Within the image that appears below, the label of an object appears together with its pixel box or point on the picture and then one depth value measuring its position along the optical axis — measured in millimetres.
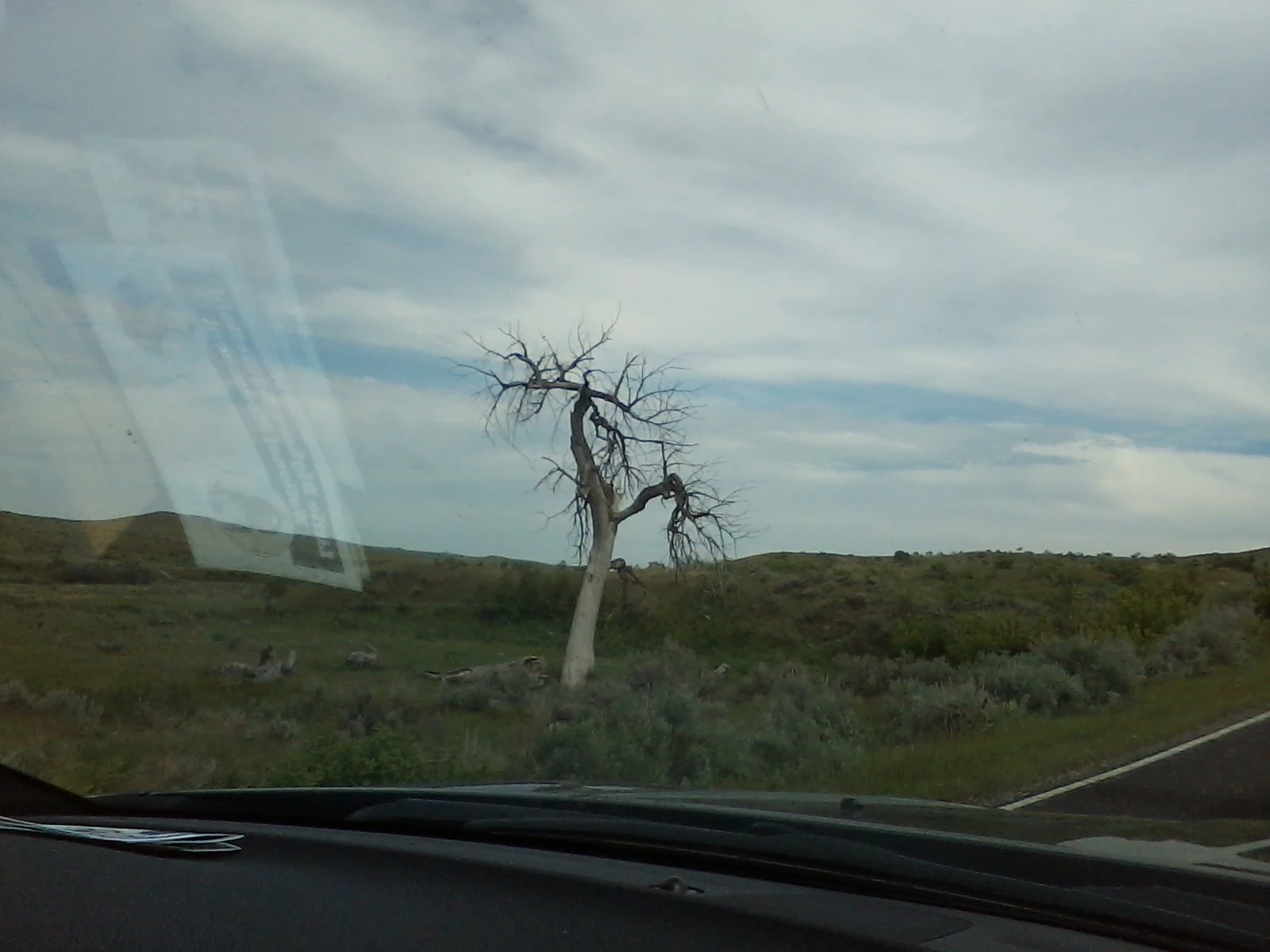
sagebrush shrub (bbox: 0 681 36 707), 12883
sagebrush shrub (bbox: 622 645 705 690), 16344
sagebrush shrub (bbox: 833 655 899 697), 17875
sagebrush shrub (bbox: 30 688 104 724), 12711
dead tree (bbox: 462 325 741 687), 17859
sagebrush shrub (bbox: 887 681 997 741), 13594
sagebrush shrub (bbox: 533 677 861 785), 10664
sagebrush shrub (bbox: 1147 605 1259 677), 21531
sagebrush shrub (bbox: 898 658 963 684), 17984
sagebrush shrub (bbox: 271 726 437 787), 9203
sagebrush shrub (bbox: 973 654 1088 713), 15580
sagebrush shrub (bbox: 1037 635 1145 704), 17250
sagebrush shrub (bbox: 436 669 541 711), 15336
